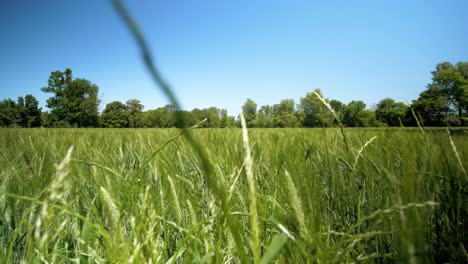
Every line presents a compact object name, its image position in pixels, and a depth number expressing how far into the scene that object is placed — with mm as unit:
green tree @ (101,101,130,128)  43512
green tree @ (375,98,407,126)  32269
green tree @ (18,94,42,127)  36406
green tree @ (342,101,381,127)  39356
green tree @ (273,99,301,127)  58625
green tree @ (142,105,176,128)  42594
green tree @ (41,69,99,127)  35594
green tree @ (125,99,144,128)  45147
